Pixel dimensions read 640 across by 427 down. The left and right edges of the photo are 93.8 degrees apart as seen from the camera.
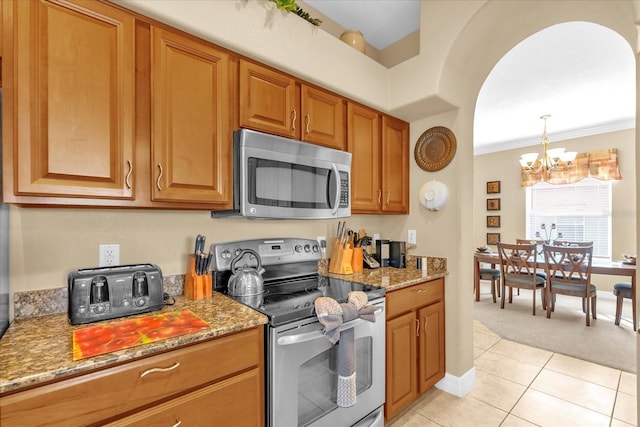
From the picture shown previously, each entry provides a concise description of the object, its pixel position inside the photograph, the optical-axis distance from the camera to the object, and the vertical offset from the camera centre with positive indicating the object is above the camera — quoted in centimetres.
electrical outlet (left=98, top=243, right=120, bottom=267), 144 -20
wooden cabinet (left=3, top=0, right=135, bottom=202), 105 +43
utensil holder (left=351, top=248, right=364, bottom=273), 228 -38
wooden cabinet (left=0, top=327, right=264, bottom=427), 83 -58
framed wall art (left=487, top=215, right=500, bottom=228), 615 -19
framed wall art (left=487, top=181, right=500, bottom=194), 617 +51
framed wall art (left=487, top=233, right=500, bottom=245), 614 -55
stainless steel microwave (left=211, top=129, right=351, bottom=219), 156 +19
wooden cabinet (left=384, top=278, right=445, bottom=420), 186 -89
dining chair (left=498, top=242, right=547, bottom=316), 415 -84
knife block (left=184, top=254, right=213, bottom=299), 155 -37
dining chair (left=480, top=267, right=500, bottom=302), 464 -100
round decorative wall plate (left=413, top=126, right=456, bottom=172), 233 +51
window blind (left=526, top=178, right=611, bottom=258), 498 +1
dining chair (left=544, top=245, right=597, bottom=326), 369 -83
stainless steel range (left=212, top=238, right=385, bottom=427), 129 -62
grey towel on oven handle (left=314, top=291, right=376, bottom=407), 140 -59
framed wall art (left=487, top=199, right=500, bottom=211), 616 +15
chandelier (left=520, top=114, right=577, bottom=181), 402 +77
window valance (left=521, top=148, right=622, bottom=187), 480 +70
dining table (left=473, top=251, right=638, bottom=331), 351 -71
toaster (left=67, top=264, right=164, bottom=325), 118 -33
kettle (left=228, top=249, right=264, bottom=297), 158 -38
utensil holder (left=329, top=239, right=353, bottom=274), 221 -35
